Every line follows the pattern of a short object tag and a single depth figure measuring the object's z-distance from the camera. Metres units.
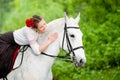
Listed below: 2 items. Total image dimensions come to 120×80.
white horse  8.50
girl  8.62
